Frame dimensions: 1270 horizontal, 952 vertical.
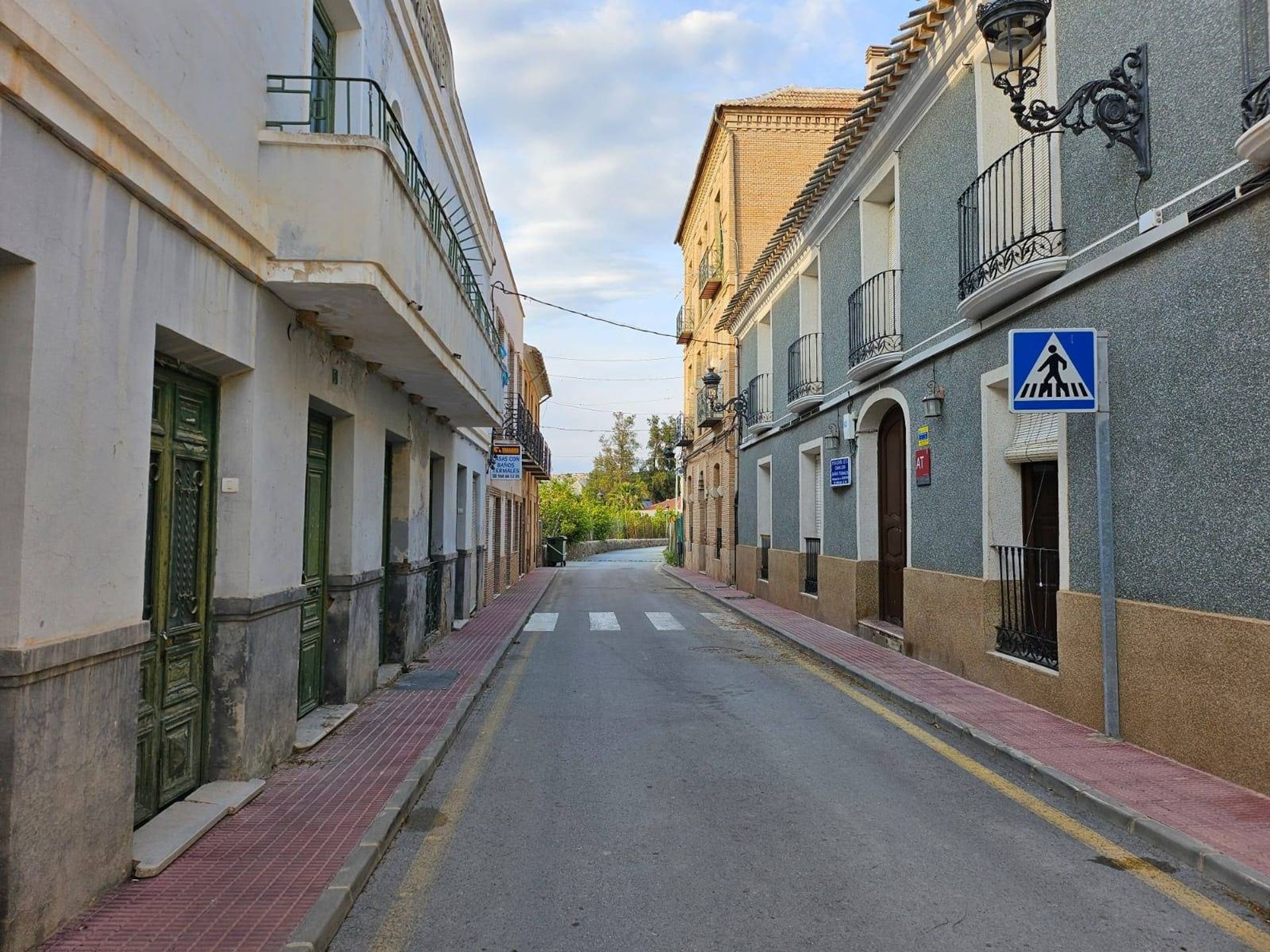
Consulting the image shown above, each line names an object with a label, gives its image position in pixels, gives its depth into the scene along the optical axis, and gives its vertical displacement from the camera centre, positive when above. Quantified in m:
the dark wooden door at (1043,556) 7.96 -0.28
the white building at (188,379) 3.29 +0.76
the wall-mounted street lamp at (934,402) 9.91 +1.39
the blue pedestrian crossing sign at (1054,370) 6.44 +1.15
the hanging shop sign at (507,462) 19.88 +1.34
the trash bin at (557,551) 41.38 -1.39
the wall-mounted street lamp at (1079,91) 6.18 +3.20
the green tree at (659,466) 77.88 +5.09
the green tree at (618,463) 79.56 +5.45
